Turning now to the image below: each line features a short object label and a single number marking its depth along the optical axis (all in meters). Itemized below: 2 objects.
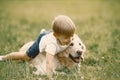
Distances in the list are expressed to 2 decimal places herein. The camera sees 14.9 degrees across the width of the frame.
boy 5.28
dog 5.41
